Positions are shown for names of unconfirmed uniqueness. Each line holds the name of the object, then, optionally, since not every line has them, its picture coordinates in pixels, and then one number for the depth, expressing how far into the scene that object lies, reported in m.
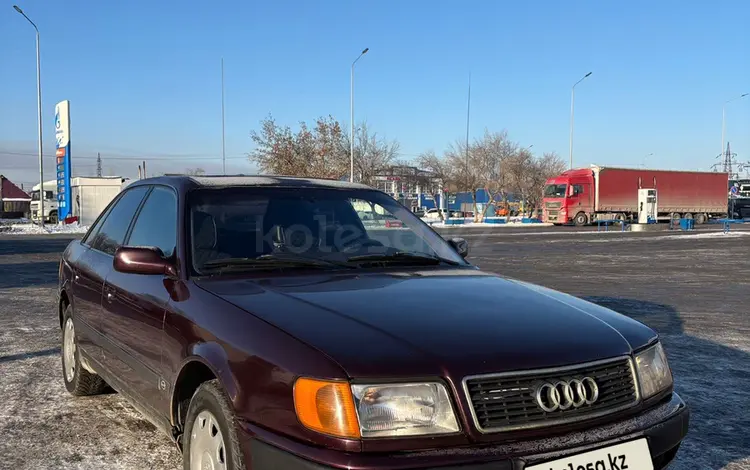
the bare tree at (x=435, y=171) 59.85
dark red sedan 1.99
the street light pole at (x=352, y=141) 37.59
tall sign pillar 31.69
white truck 37.72
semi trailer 39.34
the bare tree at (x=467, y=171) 56.72
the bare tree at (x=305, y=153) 42.91
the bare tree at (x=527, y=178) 57.97
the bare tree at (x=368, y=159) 47.72
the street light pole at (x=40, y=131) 33.38
